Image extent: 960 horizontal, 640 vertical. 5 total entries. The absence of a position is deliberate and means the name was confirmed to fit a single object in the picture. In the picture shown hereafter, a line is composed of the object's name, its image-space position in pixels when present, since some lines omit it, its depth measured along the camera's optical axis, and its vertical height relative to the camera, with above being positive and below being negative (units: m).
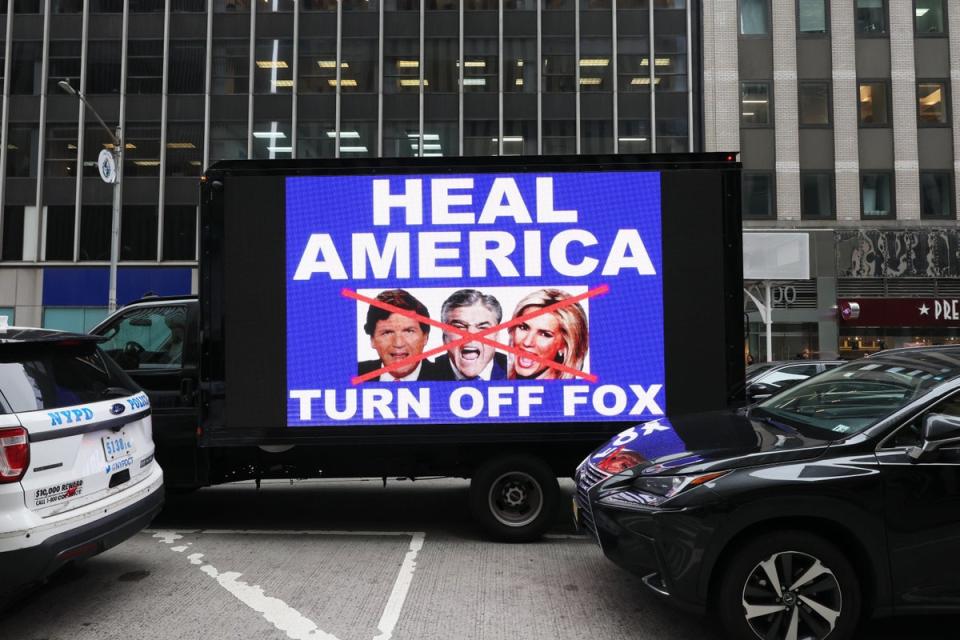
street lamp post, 19.05 +5.38
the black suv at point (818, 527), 3.26 -0.92
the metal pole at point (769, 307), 20.41 +1.35
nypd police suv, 3.42 -0.60
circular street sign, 19.00 +5.65
